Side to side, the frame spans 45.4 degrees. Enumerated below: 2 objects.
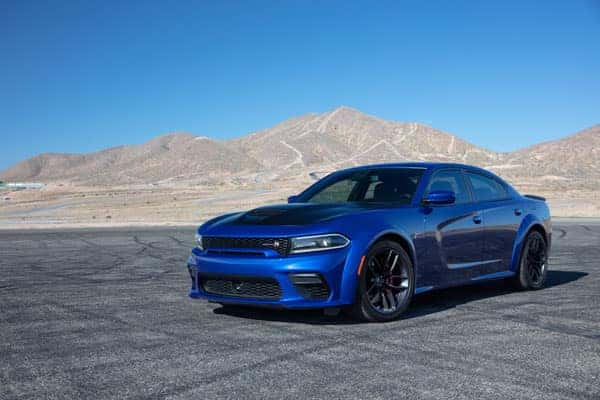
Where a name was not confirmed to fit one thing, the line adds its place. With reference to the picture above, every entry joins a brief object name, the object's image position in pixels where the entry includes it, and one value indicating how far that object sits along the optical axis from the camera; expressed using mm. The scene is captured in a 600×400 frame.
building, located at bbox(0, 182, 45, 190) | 129250
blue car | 5949
